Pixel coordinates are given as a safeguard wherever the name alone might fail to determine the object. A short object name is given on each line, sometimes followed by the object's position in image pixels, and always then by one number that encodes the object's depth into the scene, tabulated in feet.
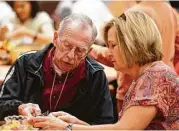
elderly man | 8.06
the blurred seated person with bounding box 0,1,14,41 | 16.67
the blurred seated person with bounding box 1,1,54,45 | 16.35
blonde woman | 6.92
